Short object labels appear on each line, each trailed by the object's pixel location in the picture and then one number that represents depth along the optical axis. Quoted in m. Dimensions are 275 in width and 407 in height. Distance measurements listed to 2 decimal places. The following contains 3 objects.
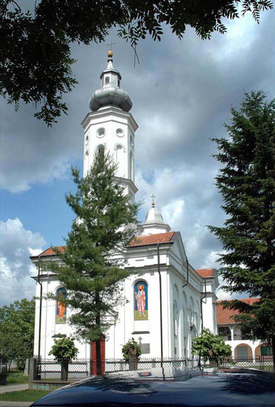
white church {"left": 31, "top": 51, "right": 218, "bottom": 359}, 30.34
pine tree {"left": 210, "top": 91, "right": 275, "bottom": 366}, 17.11
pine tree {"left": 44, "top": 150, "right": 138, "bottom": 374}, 19.58
